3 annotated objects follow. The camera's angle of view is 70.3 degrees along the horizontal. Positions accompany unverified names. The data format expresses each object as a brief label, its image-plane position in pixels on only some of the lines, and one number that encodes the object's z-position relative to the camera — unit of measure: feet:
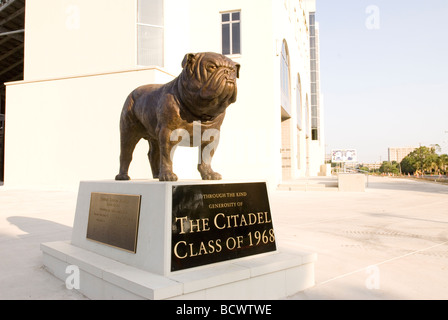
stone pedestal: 8.29
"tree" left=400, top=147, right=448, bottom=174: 209.44
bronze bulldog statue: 9.58
